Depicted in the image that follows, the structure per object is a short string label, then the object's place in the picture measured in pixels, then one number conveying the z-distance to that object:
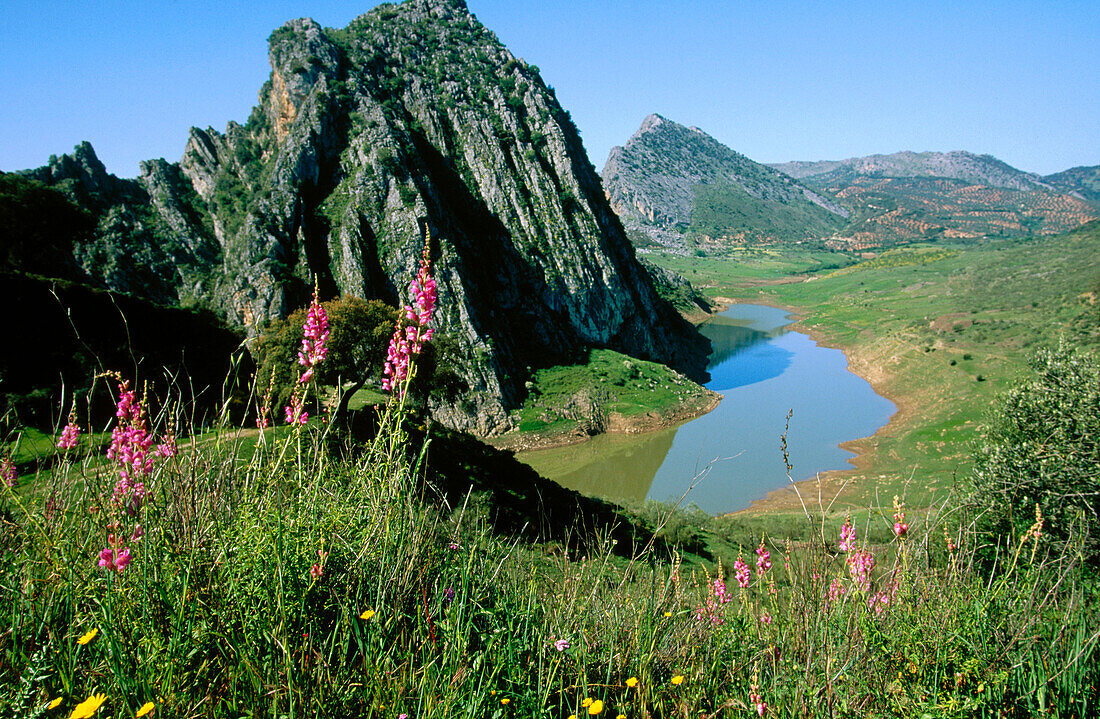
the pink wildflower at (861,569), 3.06
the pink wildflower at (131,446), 2.82
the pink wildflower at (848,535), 4.00
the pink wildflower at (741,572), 4.78
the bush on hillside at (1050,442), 12.96
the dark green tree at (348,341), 16.83
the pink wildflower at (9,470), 3.38
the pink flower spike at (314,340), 3.71
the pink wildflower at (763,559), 4.39
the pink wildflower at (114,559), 2.35
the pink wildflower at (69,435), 3.38
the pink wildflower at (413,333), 3.54
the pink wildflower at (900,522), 3.58
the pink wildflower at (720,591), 3.83
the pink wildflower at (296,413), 3.62
